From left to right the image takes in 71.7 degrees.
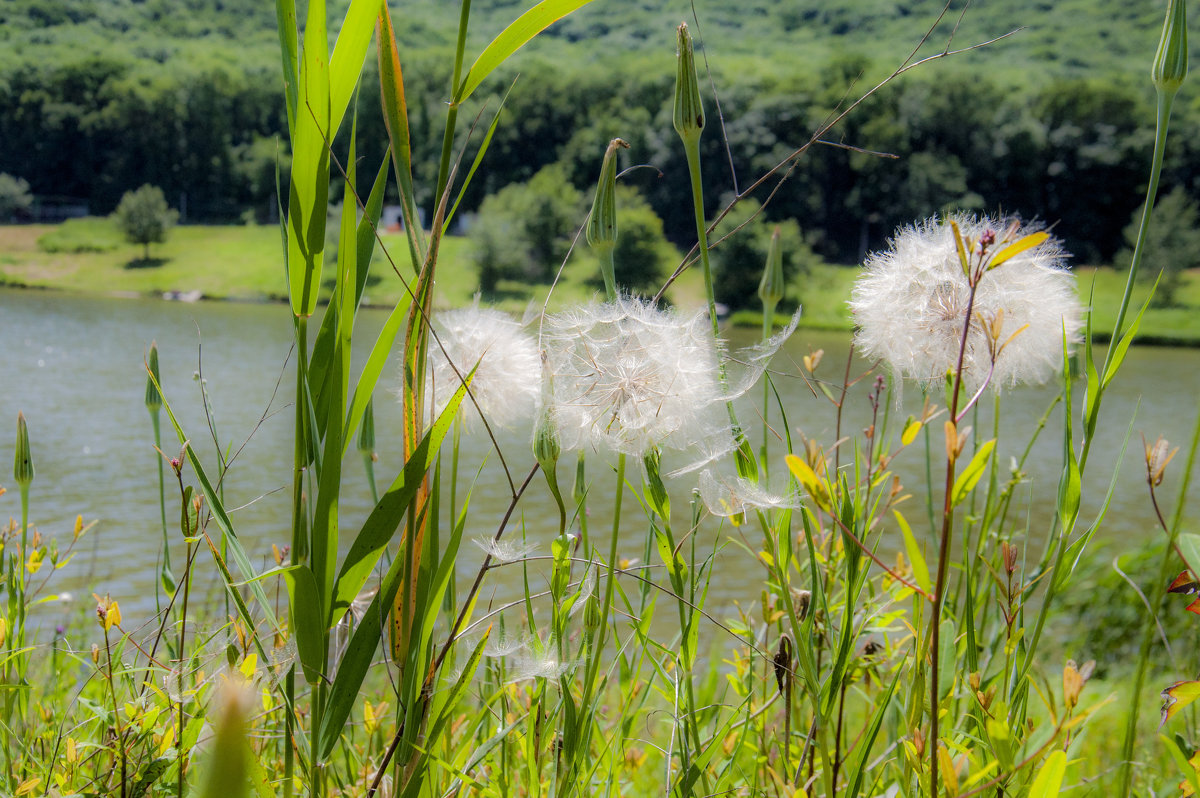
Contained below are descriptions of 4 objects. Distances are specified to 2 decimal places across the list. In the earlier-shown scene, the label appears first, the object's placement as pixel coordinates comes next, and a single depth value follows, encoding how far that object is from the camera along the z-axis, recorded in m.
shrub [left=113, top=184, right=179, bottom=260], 47.22
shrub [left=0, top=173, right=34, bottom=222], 49.06
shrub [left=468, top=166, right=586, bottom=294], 44.19
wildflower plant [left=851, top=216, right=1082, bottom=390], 1.03
